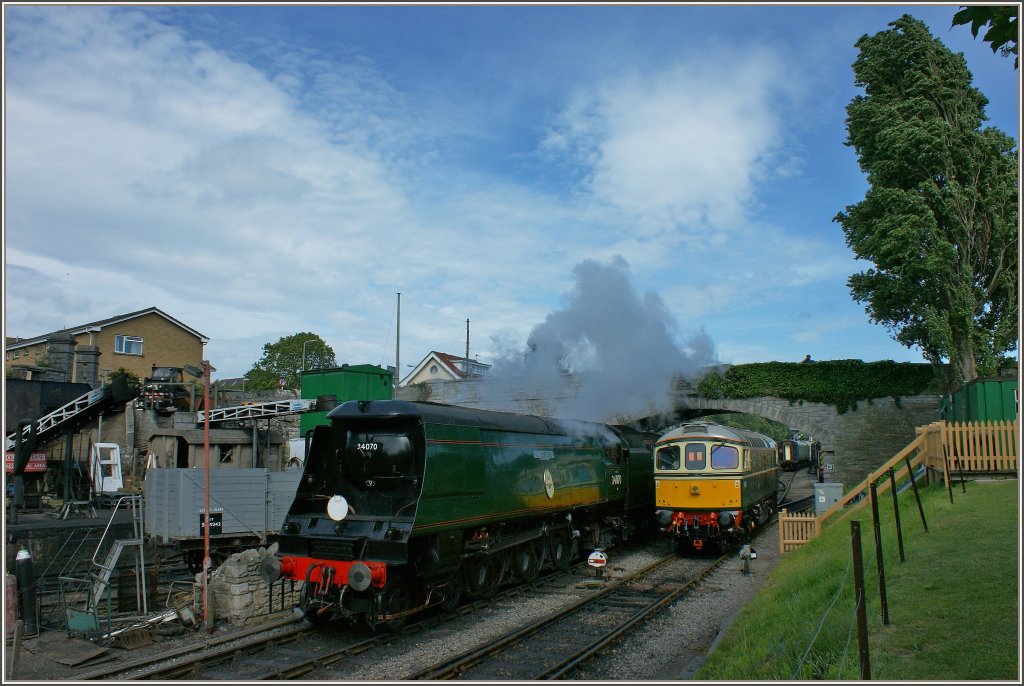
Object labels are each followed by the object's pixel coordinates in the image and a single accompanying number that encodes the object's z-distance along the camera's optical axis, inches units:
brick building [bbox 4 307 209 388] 1355.8
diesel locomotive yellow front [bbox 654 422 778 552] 624.1
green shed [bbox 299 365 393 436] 1032.8
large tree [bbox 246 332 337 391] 1904.5
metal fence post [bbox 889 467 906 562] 365.6
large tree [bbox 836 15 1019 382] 789.2
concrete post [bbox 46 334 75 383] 1067.9
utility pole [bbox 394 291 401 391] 1284.1
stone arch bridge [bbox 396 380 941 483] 936.9
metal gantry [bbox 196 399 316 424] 869.2
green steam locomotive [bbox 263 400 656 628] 370.6
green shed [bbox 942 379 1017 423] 629.0
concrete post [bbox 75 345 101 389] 1083.9
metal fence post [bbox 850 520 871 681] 223.6
